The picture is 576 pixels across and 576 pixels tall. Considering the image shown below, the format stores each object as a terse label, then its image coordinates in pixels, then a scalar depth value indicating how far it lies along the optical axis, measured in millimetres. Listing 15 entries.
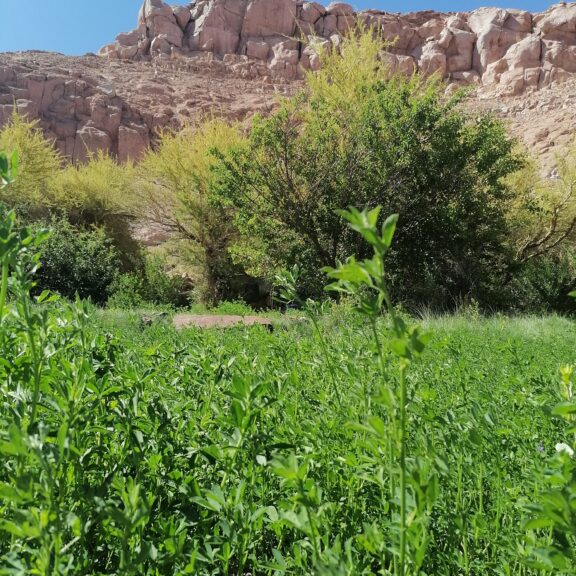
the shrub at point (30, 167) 18688
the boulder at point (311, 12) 59344
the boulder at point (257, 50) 56062
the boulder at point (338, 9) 59906
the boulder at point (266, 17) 57656
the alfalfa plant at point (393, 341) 476
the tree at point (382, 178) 12930
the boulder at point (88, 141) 38938
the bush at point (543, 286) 13266
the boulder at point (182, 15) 58219
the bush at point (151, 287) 16141
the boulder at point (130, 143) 39906
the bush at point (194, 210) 17203
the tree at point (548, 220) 14995
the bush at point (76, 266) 15609
